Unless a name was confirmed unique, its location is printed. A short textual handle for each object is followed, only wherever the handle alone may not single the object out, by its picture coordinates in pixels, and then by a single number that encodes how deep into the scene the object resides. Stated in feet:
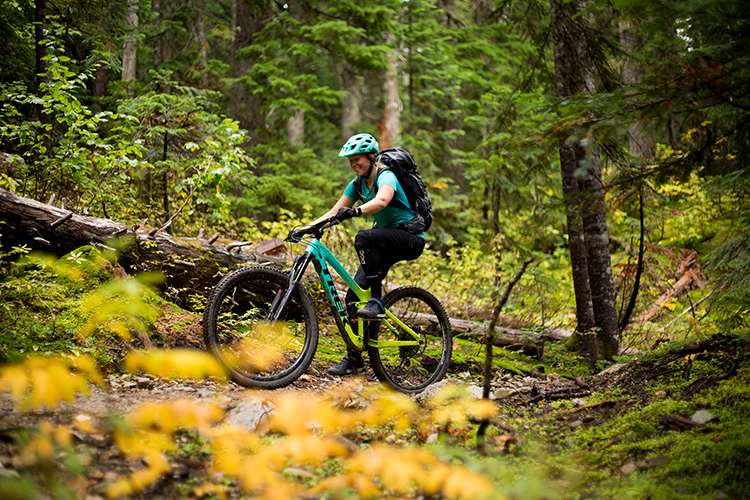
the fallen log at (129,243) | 15.08
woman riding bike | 14.38
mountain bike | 12.75
